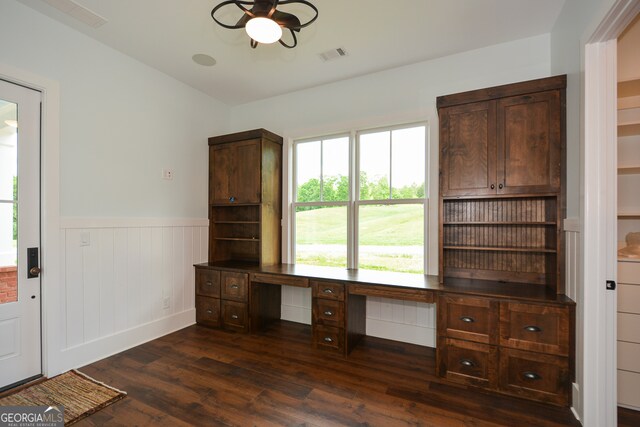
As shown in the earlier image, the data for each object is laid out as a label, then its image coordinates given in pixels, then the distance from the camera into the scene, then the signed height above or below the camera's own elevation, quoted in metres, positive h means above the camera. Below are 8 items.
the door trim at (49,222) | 2.41 -0.08
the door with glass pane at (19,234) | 2.24 -0.17
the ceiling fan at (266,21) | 1.76 +1.20
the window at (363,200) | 3.16 +0.16
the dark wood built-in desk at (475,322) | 2.08 -0.87
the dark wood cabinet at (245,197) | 3.56 +0.21
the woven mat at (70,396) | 2.00 -1.33
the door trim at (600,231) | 1.79 -0.10
